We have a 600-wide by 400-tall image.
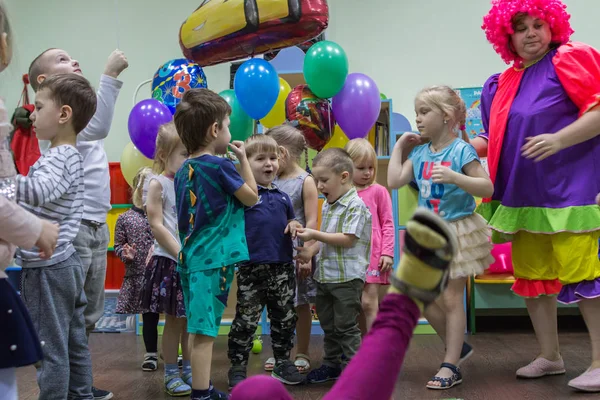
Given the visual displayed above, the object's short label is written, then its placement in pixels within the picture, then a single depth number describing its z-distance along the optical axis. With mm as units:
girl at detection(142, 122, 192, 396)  2564
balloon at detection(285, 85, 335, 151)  3524
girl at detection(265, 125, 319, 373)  2855
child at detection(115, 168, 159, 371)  3479
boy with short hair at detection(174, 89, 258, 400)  2104
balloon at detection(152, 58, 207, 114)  3549
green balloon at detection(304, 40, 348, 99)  3480
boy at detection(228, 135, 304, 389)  2527
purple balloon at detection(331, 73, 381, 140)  3553
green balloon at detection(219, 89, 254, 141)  3746
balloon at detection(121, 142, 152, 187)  4176
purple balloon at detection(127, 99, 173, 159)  3369
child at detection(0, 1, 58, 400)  1174
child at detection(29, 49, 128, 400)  2225
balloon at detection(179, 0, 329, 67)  2969
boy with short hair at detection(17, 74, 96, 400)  1783
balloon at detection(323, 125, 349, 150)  3977
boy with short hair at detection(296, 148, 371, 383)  2637
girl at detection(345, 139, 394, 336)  2994
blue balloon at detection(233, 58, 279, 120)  3414
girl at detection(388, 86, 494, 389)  2473
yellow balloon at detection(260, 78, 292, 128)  3895
